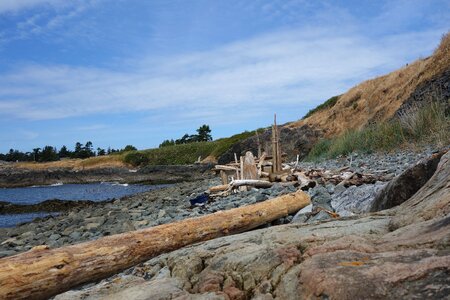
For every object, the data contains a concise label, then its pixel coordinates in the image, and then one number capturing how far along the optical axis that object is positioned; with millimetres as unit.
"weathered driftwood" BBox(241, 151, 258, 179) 13105
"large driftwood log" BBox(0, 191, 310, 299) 3232
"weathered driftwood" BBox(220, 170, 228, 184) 14461
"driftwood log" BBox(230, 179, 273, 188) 12070
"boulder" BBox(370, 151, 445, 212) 4234
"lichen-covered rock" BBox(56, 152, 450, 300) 1895
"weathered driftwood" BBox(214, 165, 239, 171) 16258
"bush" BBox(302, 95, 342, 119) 39438
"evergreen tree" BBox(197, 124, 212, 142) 79062
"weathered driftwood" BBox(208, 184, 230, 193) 13195
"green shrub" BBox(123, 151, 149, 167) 64875
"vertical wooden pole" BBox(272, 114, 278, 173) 13928
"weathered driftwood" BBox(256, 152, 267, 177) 14342
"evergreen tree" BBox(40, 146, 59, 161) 91312
